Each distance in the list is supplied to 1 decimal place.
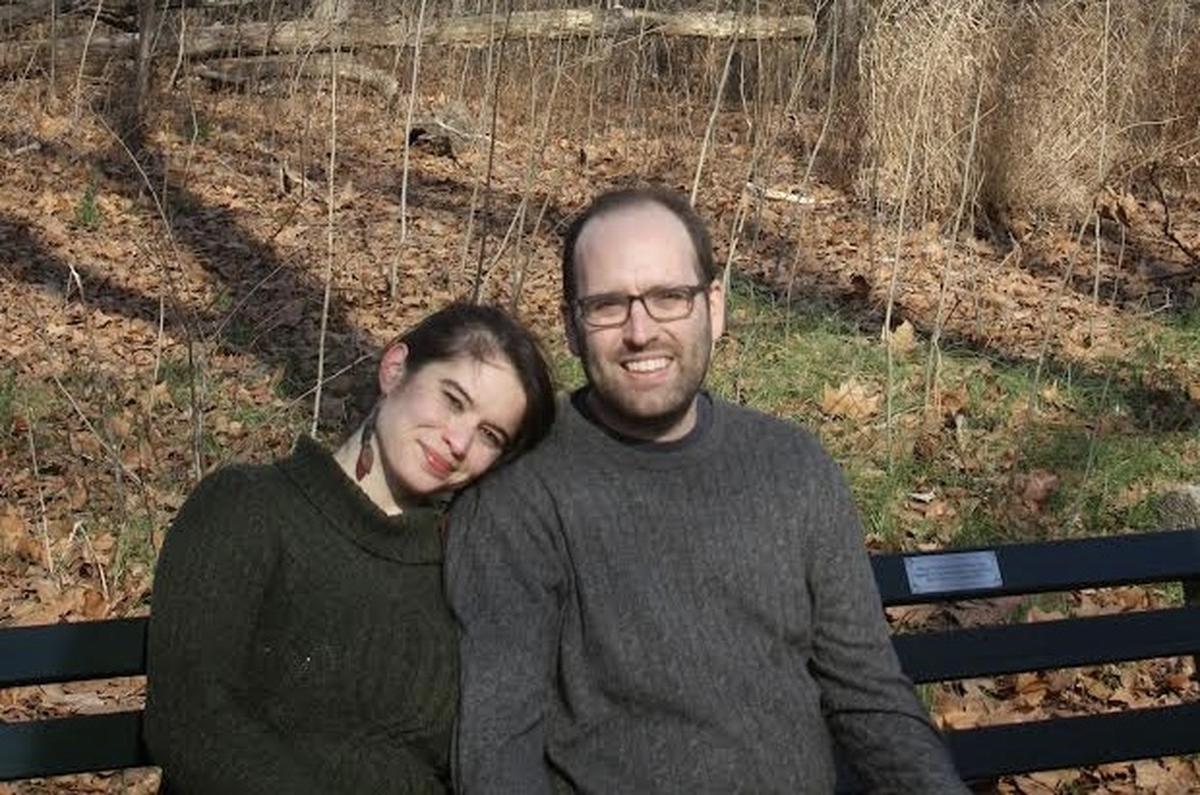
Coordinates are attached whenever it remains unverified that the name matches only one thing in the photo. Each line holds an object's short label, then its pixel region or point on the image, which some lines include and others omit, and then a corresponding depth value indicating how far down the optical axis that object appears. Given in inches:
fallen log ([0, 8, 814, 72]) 423.2
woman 94.5
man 100.8
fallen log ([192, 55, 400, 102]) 459.8
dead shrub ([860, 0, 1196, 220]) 378.9
